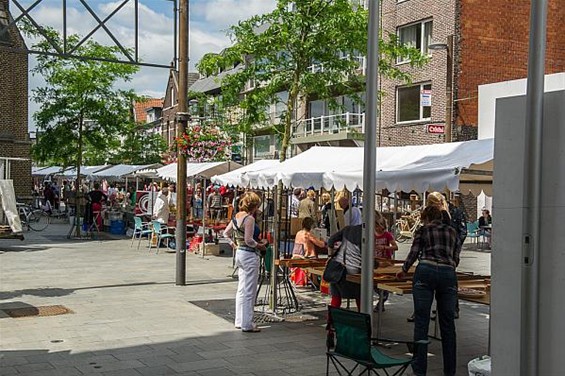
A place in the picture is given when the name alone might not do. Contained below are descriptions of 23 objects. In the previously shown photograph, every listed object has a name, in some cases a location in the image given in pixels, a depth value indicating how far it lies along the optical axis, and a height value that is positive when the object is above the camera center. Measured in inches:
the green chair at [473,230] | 871.1 -47.4
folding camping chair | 208.5 -46.9
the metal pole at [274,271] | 387.2 -46.3
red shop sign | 1000.9 +91.1
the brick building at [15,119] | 1179.9 +111.3
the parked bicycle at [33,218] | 1008.9 -53.8
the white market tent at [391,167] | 295.7 +11.9
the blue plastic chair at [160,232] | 709.3 -47.7
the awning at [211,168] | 682.2 +19.0
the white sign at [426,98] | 1079.0 +146.4
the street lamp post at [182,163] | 486.0 +16.8
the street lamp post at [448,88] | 982.4 +161.9
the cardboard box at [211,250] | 703.7 -63.5
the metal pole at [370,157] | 228.8 +11.2
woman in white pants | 338.3 -33.9
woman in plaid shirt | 255.3 -33.9
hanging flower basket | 488.1 +33.4
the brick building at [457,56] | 1113.4 +227.8
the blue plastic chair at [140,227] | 778.2 -47.7
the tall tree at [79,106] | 902.4 +102.9
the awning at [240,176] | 460.0 +8.1
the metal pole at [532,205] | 159.3 -2.5
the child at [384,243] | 394.0 -30.0
